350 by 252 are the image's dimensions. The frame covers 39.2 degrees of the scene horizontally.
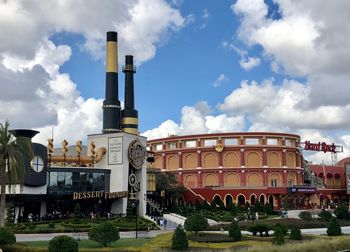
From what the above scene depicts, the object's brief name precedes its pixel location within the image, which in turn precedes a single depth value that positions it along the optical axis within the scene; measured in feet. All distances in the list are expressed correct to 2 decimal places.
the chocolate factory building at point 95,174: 215.86
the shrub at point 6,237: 118.21
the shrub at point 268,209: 290.66
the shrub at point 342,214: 234.58
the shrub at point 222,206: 305.94
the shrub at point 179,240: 123.54
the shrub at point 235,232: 145.28
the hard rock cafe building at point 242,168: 338.75
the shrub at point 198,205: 303.68
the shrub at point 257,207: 289.94
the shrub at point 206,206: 303.31
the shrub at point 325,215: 224.12
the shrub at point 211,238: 143.71
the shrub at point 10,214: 195.45
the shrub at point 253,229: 161.89
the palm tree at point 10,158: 149.38
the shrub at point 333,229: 160.15
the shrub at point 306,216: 233.06
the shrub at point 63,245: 106.73
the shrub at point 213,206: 301.14
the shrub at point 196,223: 153.38
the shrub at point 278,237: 127.25
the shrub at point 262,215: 265.46
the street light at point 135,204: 252.83
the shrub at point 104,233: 127.34
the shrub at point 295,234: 141.18
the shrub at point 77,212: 216.82
